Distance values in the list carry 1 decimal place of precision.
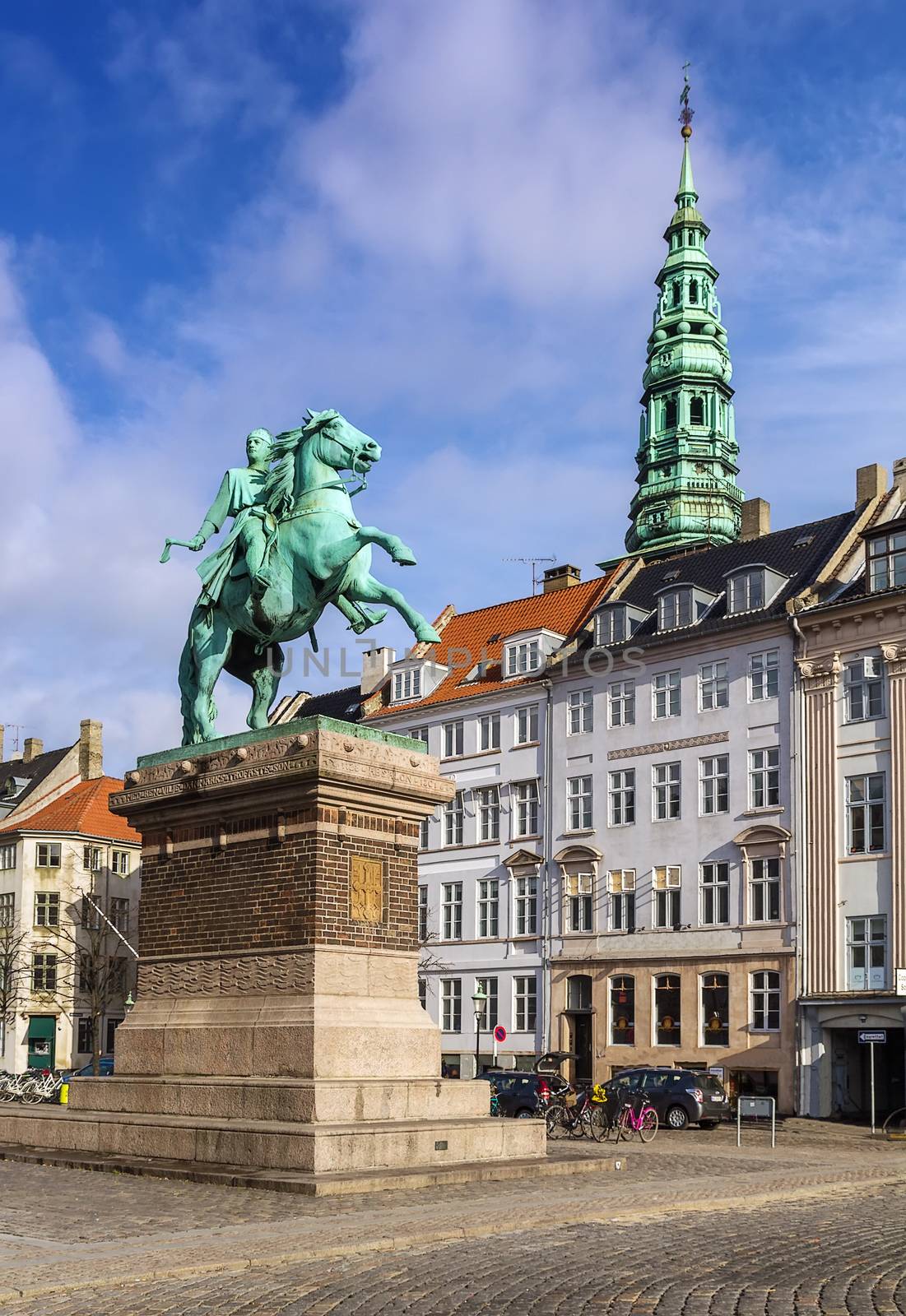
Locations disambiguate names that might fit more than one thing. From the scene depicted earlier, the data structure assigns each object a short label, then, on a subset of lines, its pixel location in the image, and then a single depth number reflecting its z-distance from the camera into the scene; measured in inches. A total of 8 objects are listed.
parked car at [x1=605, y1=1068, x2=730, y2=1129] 1488.7
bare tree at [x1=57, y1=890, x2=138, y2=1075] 2785.4
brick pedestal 732.7
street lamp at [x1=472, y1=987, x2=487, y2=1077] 2203.5
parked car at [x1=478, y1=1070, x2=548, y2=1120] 1483.8
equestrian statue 873.5
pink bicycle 1223.5
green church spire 3021.7
